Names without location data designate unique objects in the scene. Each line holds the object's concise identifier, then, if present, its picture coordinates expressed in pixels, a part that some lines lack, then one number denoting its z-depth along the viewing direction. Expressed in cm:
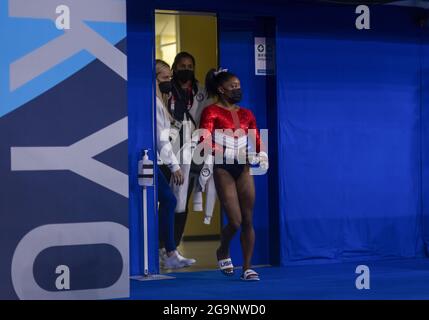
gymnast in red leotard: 799
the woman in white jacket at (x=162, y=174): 885
